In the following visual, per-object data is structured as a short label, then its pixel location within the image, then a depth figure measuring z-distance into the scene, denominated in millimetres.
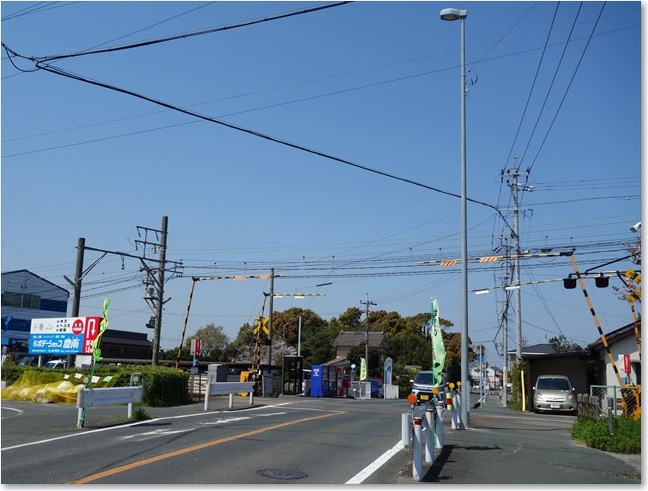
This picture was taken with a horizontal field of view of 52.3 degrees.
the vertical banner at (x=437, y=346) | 15266
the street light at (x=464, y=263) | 17203
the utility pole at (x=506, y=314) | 44644
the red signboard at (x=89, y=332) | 30234
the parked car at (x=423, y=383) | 34031
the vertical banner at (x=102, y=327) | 16844
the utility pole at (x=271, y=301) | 39756
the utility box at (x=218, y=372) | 30466
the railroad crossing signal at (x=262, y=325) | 37656
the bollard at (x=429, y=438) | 10461
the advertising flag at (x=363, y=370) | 52859
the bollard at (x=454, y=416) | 16094
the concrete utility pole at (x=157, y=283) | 34062
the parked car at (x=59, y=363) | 43094
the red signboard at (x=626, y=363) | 27866
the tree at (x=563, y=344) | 85638
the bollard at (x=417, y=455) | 9227
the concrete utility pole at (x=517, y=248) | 39969
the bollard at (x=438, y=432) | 12102
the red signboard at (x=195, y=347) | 37219
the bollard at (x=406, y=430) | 9930
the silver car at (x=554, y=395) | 31172
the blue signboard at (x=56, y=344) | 30625
